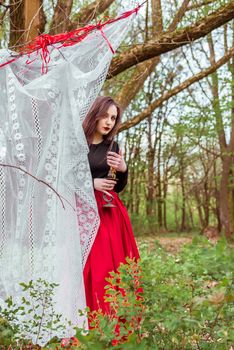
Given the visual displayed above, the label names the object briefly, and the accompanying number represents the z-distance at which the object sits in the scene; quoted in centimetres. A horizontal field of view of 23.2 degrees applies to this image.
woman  336
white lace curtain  300
